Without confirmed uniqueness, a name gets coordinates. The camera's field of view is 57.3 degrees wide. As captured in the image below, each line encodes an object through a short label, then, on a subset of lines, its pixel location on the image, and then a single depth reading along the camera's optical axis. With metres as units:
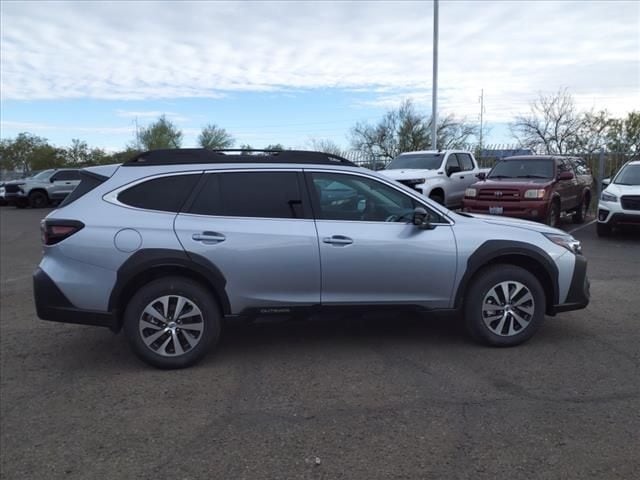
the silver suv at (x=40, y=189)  27.52
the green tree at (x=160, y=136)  60.36
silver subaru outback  4.73
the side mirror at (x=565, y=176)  12.96
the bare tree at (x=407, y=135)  38.94
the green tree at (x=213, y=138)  59.53
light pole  21.47
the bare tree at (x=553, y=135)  27.06
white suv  11.73
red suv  12.15
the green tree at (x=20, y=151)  62.82
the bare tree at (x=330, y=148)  39.62
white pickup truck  13.84
